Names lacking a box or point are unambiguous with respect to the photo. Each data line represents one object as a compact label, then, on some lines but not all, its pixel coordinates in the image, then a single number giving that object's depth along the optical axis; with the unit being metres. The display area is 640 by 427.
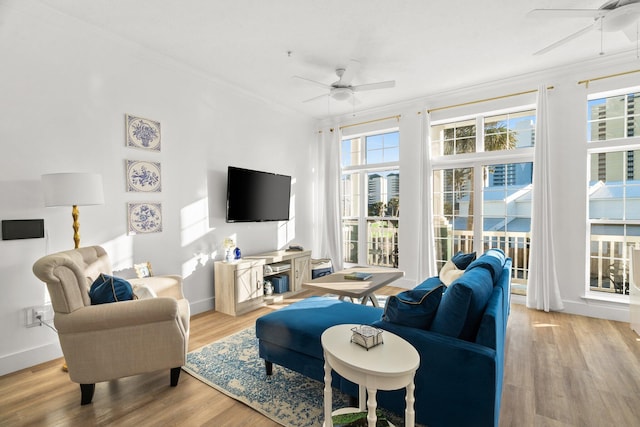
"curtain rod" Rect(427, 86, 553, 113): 4.10
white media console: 3.84
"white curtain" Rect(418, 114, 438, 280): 4.73
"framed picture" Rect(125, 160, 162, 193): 3.25
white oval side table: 1.26
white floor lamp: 2.42
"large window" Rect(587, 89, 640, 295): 3.72
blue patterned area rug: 2.00
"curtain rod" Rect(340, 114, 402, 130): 5.14
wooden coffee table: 2.93
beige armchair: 2.00
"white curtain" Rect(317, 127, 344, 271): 5.71
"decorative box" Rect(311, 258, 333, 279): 5.10
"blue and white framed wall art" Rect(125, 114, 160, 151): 3.25
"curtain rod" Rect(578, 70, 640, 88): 3.56
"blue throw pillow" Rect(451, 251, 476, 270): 3.28
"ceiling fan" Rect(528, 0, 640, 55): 2.35
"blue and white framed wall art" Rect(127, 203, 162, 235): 3.26
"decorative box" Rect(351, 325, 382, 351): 1.46
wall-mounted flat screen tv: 4.22
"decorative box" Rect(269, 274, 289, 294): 4.57
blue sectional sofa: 1.57
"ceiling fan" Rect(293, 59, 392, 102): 3.52
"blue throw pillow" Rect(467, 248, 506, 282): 2.30
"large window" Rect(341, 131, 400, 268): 5.41
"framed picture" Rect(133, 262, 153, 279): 3.18
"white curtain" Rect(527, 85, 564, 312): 3.91
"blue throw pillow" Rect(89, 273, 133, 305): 2.15
